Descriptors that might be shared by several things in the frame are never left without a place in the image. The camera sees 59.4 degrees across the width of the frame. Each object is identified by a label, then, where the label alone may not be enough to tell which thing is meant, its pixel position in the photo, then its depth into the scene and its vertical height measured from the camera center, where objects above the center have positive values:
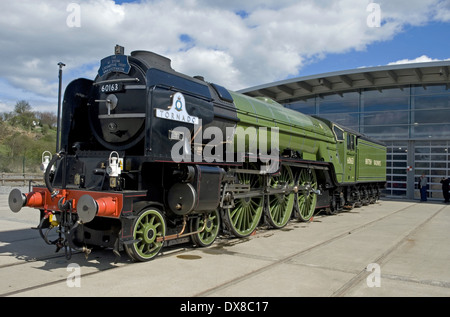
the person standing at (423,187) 22.48 -0.67
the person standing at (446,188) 21.91 -0.65
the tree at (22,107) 54.13 +8.38
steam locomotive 5.92 +0.13
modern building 23.03 +4.07
